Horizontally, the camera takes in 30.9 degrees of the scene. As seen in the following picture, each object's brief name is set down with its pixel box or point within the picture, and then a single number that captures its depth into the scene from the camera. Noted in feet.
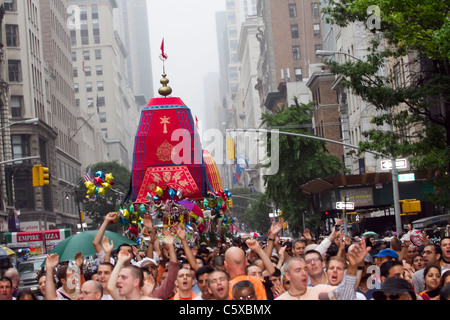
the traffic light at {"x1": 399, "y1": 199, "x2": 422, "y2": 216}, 90.38
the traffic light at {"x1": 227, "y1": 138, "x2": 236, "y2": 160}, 115.34
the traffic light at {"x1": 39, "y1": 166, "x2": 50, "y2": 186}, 111.55
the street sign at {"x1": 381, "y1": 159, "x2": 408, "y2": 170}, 86.66
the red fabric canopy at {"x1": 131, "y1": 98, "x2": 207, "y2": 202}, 71.67
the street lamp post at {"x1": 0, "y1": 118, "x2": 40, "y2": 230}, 181.72
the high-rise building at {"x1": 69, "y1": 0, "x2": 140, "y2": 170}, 497.79
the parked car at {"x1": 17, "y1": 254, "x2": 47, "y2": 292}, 98.37
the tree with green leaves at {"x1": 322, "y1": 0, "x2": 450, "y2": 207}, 62.80
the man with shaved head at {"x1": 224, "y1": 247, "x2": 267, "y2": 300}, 28.52
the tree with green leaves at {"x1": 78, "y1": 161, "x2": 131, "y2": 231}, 284.41
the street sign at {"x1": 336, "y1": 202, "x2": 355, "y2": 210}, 89.33
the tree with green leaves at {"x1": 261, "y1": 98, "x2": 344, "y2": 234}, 140.05
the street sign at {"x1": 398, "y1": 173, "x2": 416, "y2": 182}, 87.96
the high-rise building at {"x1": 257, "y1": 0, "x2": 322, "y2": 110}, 308.40
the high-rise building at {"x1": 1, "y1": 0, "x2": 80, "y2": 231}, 222.07
